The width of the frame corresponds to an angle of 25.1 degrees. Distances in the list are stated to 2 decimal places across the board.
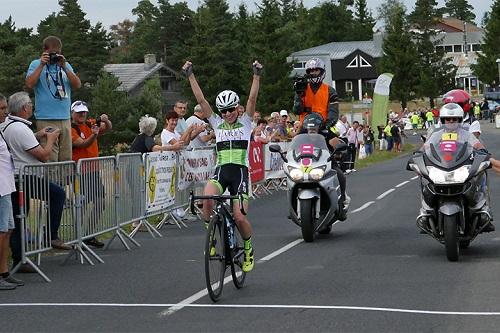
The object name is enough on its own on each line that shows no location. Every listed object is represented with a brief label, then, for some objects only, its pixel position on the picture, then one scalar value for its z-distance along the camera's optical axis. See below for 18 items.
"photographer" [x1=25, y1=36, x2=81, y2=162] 14.38
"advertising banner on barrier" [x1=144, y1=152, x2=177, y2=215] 17.17
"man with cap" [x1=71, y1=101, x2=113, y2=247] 15.66
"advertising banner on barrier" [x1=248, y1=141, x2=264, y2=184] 24.98
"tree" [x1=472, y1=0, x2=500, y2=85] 117.19
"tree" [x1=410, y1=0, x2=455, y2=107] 117.62
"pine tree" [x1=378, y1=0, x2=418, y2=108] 115.44
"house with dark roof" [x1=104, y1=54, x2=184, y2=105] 136.25
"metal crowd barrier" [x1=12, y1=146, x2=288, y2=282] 12.56
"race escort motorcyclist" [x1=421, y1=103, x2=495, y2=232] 12.77
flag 53.59
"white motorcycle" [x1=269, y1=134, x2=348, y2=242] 14.77
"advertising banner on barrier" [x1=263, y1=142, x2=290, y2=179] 26.84
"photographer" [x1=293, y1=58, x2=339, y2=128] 16.03
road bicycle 10.20
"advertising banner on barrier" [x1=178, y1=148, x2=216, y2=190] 19.16
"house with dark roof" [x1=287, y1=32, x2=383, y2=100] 160.25
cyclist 11.16
